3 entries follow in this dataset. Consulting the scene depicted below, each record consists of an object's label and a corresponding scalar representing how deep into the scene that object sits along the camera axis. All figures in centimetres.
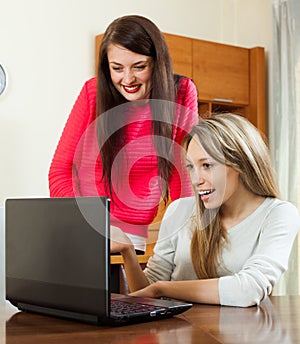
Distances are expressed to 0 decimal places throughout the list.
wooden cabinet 628
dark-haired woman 342
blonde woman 306
